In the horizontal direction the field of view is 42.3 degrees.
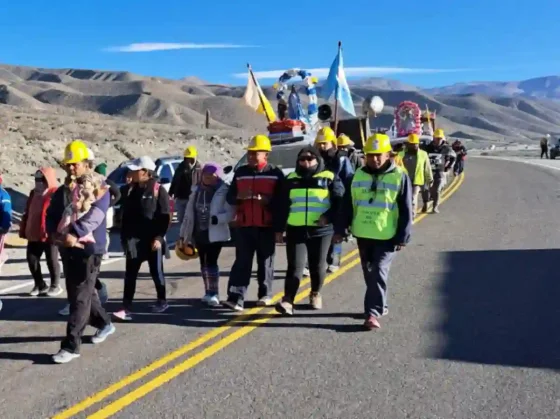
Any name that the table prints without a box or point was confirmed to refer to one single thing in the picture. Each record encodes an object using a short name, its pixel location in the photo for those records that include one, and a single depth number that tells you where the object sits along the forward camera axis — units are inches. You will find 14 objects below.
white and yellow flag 805.2
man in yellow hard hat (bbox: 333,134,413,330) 278.7
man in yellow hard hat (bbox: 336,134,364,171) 438.3
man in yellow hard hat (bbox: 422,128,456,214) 642.8
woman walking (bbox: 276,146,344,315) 298.8
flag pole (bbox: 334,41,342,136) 671.2
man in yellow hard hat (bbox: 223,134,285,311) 302.5
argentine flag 709.3
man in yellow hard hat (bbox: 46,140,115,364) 243.6
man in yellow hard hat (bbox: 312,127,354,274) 347.3
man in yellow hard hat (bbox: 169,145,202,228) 464.4
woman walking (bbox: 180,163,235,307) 316.8
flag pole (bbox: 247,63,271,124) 793.6
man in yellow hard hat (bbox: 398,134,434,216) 563.8
